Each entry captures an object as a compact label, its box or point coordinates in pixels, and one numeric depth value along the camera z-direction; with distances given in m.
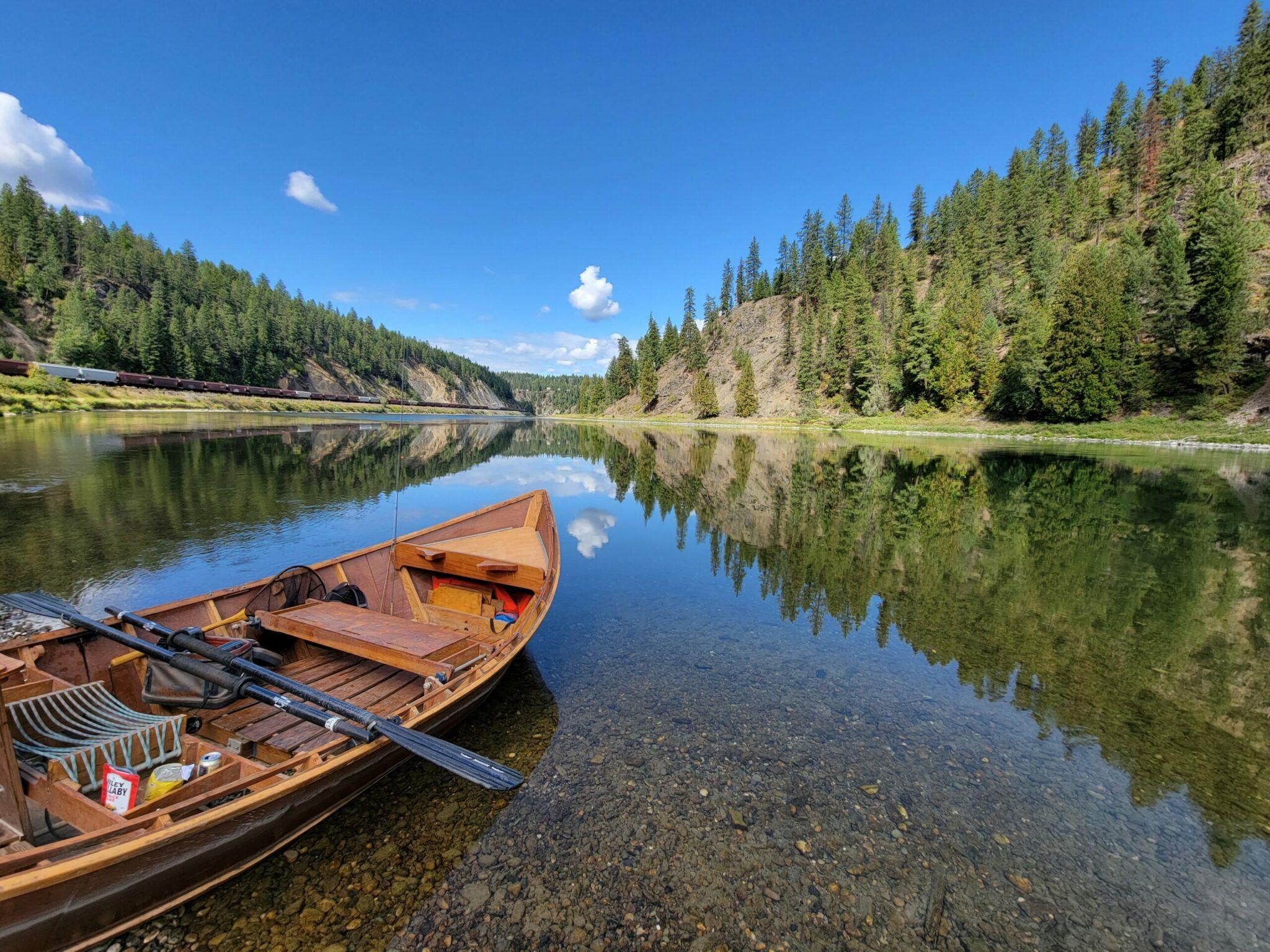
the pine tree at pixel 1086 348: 53.66
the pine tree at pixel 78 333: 83.31
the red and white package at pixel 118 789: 4.07
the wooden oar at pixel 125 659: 5.97
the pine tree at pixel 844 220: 130.38
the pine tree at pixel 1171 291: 51.19
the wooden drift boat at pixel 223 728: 3.46
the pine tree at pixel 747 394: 102.12
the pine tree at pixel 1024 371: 58.41
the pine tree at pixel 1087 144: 110.44
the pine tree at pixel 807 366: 93.19
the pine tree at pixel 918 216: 132.12
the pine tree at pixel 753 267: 142.38
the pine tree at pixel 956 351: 70.44
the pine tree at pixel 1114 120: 107.88
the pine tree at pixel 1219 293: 47.31
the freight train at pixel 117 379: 66.19
